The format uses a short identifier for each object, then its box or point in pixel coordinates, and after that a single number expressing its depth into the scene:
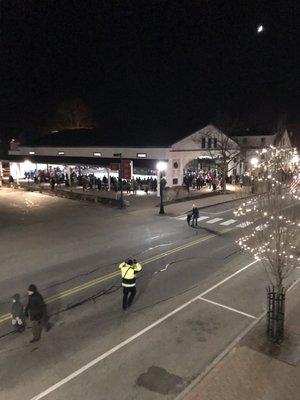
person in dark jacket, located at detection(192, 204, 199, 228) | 24.91
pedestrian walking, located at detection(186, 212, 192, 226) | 25.19
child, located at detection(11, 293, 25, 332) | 11.12
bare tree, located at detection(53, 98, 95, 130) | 80.37
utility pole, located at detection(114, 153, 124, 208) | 31.44
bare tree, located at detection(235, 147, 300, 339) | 10.45
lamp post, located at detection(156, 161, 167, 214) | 30.41
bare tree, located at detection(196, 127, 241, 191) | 41.56
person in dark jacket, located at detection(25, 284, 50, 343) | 10.58
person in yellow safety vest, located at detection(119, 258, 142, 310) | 12.45
